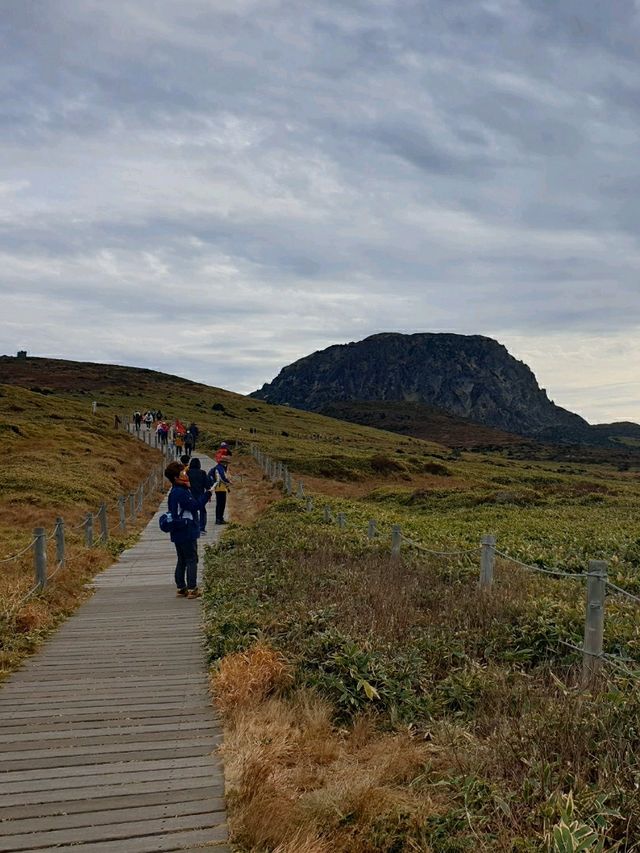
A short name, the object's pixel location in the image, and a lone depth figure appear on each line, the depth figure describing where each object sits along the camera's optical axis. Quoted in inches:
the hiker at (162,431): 1834.4
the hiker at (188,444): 1506.5
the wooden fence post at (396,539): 482.9
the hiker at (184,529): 436.8
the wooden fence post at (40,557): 417.4
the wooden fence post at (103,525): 685.3
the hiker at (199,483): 698.8
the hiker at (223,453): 805.9
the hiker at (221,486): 785.6
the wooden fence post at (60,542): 493.1
